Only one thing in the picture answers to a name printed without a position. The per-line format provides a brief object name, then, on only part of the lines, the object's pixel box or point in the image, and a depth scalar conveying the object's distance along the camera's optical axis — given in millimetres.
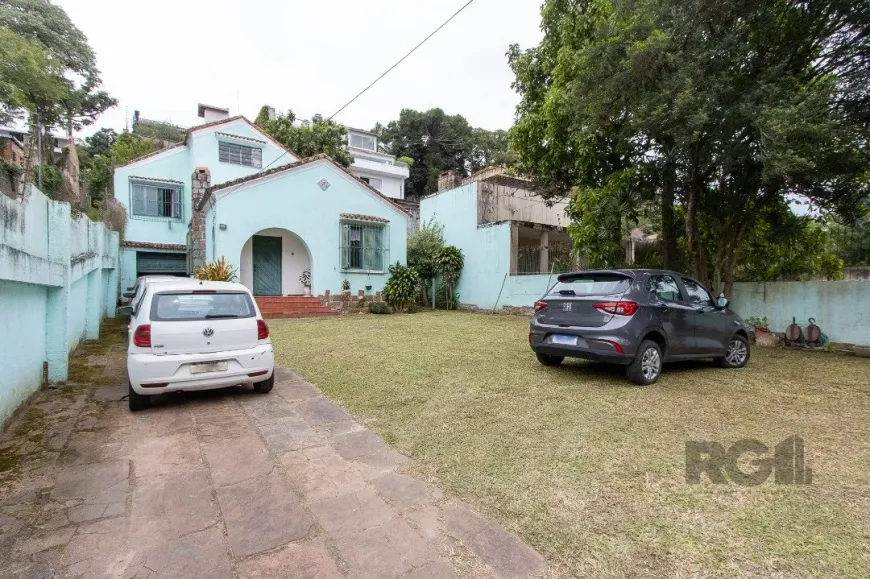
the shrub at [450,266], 18172
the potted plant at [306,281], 16328
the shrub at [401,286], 16609
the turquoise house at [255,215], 14609
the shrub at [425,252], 18516
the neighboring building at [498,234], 16141
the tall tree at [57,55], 20484
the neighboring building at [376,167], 33719
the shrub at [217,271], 12828
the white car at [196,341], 4789
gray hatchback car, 5520
